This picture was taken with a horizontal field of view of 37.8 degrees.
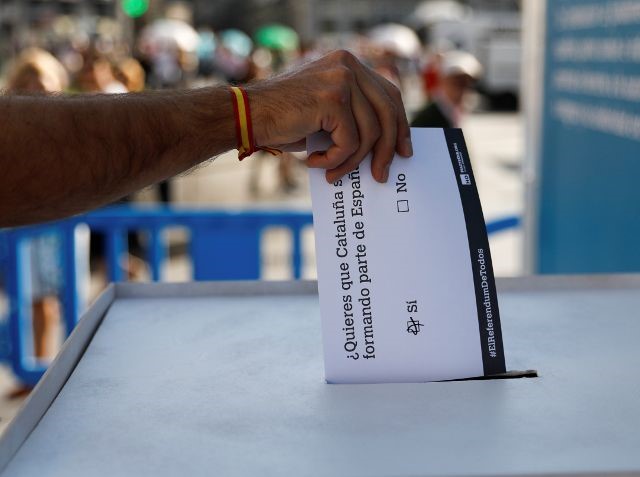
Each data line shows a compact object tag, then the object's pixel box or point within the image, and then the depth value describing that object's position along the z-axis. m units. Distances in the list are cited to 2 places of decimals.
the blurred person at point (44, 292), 4.30
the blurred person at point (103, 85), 6.41
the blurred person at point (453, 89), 5.64
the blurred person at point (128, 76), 7.93
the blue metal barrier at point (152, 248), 4.25
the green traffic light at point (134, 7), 13.52
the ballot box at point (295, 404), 0.88
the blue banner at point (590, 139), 2.90
